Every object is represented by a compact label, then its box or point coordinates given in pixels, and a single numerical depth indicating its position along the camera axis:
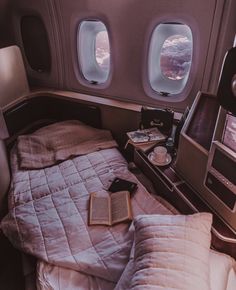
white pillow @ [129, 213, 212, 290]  0.85
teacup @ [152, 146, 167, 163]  1.49
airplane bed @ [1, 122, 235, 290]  1.13
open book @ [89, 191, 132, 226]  1.35
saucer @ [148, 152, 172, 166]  1.49
